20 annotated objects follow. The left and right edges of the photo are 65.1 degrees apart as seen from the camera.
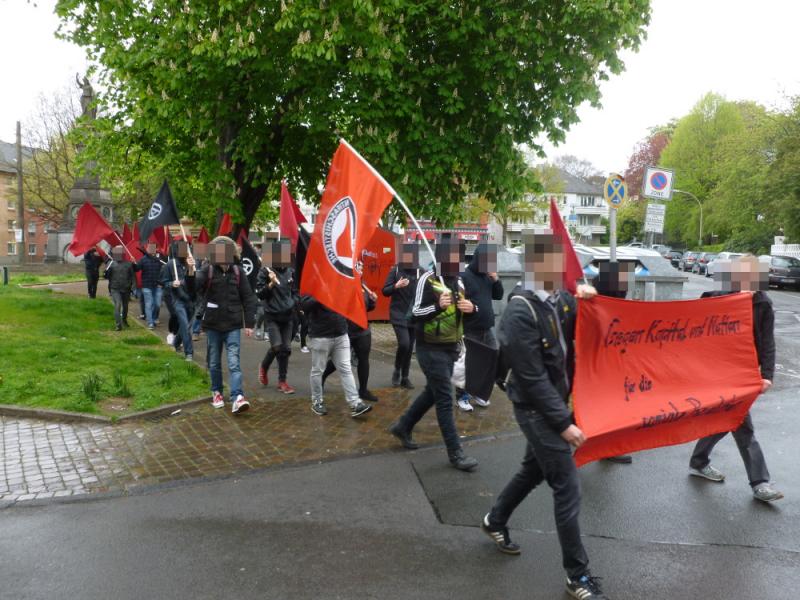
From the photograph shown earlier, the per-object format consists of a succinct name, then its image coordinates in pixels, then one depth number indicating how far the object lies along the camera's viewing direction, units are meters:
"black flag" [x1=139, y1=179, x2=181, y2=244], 9.12
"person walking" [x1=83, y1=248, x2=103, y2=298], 18.64
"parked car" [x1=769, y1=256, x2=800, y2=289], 28.64
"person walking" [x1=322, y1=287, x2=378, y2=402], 7.52
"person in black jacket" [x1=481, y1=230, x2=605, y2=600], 3.33
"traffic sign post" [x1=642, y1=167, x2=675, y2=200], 11.18
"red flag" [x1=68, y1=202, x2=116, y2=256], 11.88
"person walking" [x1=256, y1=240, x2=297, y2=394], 8.02
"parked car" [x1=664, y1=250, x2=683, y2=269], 47.97
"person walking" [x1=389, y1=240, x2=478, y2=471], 5.38
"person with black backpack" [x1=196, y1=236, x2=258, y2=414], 6.95
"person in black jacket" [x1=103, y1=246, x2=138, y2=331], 13.12
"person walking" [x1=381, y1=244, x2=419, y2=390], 7.43
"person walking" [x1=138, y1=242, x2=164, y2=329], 13.08
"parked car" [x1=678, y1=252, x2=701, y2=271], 45.18
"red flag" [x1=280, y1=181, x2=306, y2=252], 7.16
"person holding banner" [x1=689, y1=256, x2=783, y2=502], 4.73
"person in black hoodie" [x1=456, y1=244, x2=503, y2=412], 6.95
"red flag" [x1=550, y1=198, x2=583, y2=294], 3.59
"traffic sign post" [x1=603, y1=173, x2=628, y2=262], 10.24
